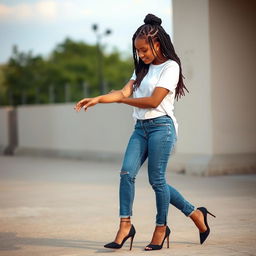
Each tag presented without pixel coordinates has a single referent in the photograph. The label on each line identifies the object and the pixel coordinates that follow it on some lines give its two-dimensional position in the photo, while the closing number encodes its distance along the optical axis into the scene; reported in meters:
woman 6.21
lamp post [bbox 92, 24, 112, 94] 45.75
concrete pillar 13.22
